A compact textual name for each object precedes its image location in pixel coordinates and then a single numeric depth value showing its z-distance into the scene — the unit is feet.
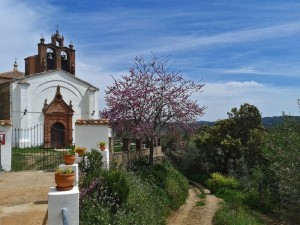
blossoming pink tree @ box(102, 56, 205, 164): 39.95
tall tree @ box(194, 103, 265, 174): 64.95
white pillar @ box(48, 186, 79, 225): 11.94
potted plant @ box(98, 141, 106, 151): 27.10
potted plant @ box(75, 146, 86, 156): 24.40
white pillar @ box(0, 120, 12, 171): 32.51
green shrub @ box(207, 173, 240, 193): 56.99
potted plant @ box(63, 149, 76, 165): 20.47
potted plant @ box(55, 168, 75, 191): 12.47
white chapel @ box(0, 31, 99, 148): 63.99
